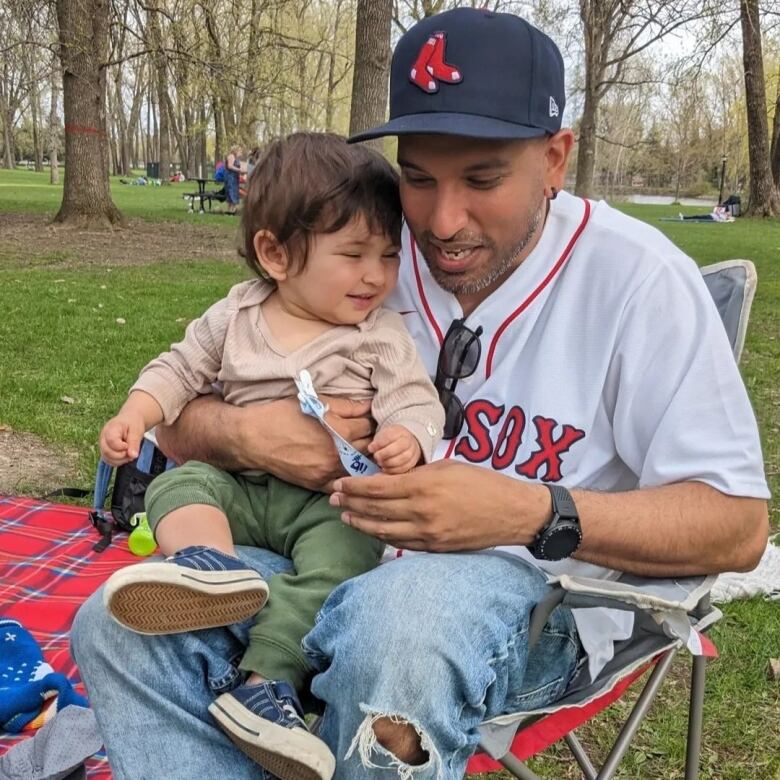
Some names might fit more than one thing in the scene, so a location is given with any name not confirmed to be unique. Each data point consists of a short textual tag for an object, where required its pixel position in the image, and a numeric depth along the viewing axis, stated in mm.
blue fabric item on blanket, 2459
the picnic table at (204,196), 22953
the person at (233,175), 21906
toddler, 1812
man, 1453
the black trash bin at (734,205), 29859
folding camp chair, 1531
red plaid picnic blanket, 2973
